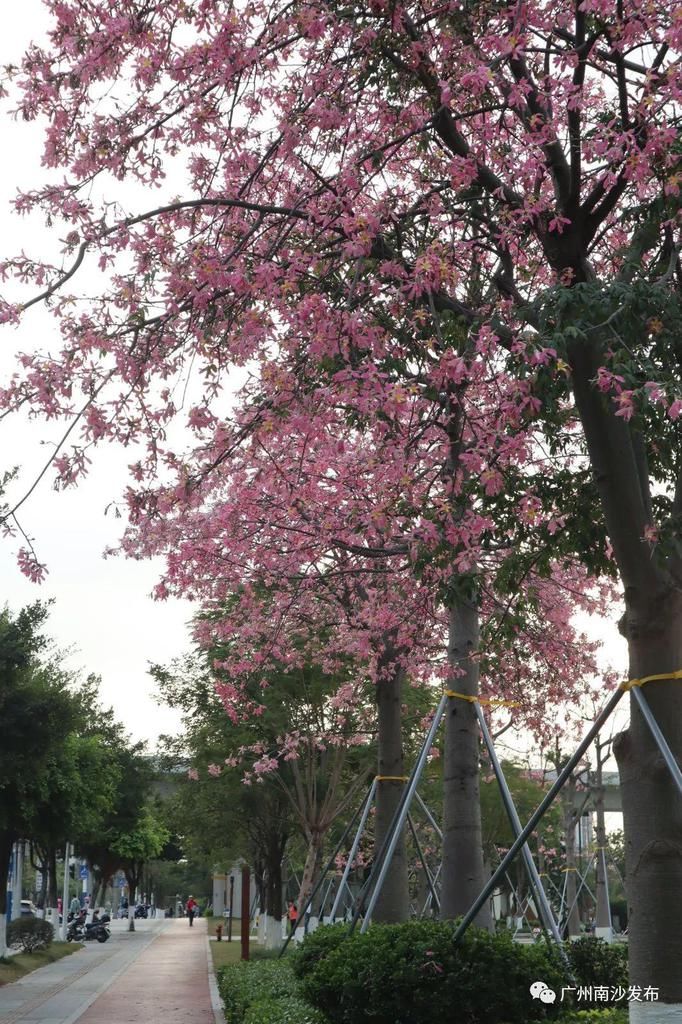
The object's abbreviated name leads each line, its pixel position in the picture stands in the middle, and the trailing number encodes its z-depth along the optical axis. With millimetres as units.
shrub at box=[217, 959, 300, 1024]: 14172
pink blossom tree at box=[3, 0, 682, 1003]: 7961
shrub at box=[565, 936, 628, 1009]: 13849
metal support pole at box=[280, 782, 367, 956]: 18555
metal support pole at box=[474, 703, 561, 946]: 12312
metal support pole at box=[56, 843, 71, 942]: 48931
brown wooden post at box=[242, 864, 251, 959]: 26266
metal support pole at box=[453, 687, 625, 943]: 8648
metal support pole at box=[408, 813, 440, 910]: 17609
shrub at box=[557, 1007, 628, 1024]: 9008
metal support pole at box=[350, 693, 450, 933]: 12438
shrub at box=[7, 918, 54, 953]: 35909
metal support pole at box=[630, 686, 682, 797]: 7875
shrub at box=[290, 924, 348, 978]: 14695
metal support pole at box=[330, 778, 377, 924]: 16203
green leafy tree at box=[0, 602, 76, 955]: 24188
